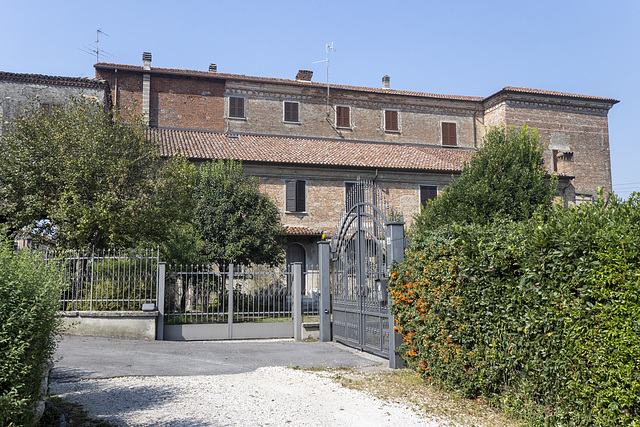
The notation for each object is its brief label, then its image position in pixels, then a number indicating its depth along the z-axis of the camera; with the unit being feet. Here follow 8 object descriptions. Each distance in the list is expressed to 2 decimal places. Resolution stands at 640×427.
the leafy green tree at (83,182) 45.83
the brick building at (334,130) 84.23
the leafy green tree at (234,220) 61.87
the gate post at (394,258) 28.81
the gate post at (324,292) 42.50
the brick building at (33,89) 73.31
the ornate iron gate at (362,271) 31.27
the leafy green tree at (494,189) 64.23
